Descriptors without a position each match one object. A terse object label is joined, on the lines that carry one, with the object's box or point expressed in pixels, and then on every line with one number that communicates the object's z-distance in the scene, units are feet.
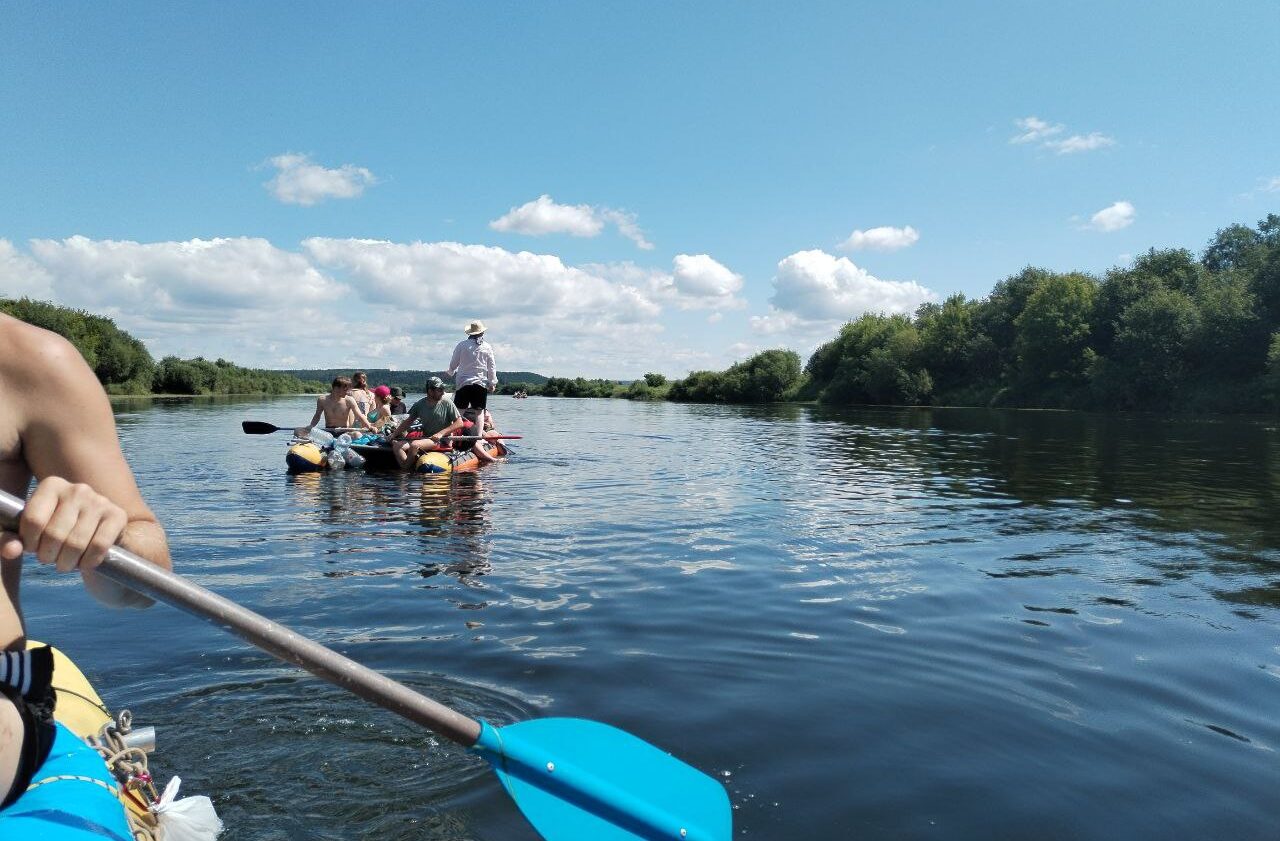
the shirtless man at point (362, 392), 58.59
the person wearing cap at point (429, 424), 48.44
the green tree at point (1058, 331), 205.87
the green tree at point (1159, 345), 171.63
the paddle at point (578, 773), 7.12
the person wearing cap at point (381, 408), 61.57
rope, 6.96
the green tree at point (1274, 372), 138.92
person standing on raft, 53.62
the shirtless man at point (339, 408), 53.21
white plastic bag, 7.43
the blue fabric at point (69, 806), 5.35
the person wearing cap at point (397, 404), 67.21
